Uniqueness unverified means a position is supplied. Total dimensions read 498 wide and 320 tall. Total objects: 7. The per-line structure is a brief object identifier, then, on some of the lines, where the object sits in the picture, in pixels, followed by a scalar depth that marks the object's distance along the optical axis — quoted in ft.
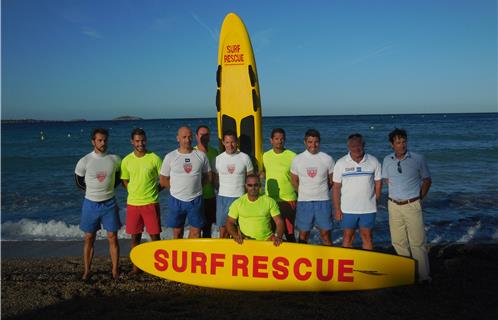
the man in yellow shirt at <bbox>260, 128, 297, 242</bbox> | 13.37
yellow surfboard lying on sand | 11.76
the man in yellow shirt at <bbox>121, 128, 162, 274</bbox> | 12.59
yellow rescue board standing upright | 18.56
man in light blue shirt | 11.33
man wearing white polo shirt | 11.93
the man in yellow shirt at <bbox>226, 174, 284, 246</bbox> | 11.30
